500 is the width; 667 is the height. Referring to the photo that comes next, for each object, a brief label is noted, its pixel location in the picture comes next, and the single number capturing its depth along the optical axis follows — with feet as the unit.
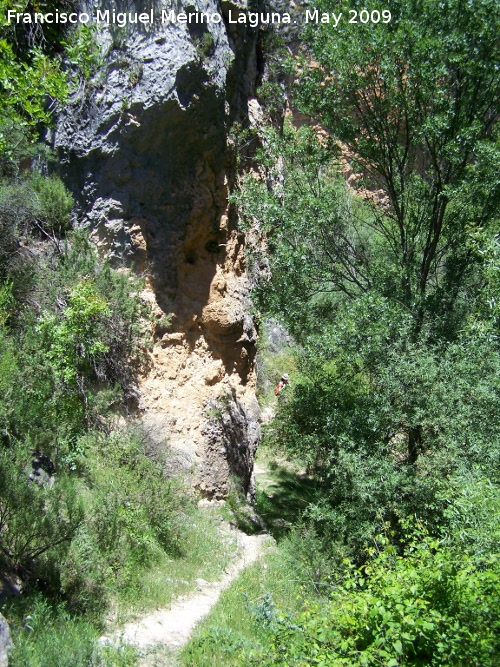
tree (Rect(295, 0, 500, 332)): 28.17
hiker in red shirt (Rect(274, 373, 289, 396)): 44.71
